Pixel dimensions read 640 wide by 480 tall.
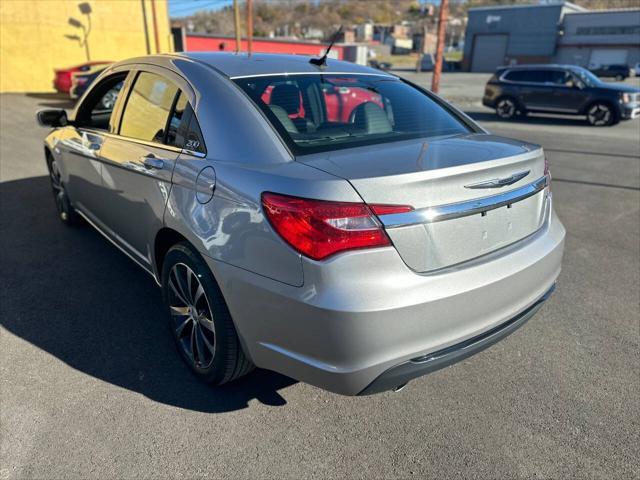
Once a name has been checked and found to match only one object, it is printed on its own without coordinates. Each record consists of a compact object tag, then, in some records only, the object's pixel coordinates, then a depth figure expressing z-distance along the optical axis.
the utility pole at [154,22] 21.45
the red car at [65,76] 16.88
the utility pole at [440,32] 18.96
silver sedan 1.84
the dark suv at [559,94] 14.34
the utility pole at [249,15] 25.67
